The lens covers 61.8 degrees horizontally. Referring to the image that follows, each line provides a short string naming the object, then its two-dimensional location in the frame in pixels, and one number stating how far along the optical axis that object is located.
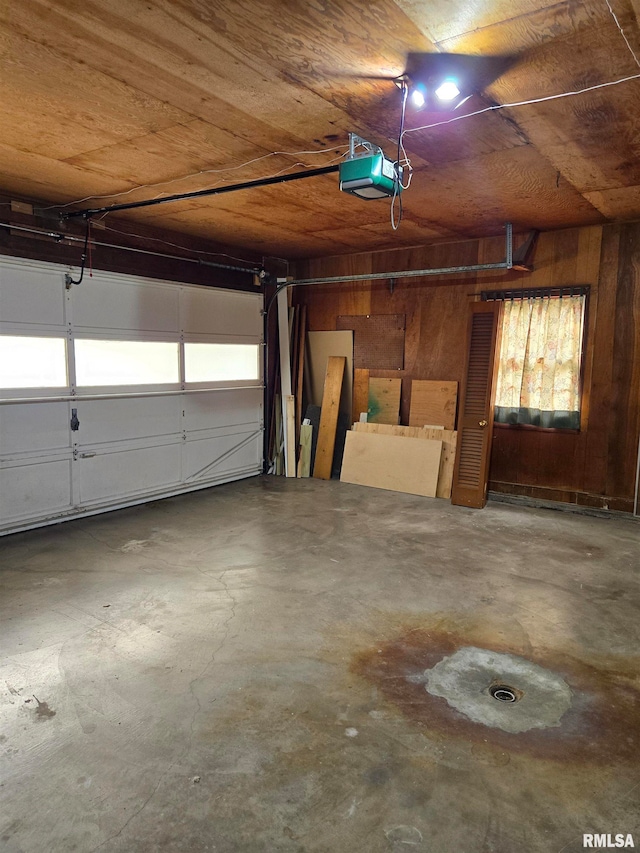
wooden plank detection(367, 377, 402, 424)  6.49
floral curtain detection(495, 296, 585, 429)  5.27
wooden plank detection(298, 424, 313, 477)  6.85
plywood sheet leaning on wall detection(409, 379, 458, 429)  6.07
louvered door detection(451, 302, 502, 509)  5.46
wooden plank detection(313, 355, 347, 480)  6.74
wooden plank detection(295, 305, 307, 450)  6.94
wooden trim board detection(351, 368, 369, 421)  6.73
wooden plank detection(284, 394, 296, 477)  6.84
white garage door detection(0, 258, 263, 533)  4.50
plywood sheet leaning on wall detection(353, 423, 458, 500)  5.85
